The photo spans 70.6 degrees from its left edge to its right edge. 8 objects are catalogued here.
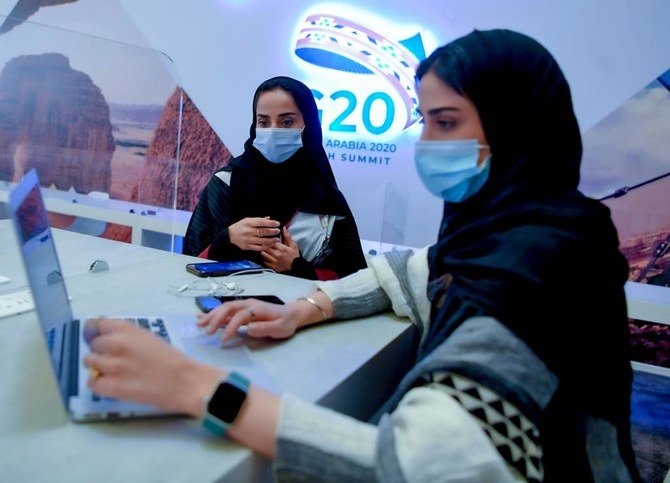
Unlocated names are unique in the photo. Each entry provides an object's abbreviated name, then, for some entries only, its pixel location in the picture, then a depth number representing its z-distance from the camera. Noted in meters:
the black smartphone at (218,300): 0.92
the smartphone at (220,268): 1.19
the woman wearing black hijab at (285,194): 1.69
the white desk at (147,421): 0.47
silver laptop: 0.55
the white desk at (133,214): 2.77
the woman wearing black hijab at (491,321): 0.53
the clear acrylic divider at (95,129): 2.07
